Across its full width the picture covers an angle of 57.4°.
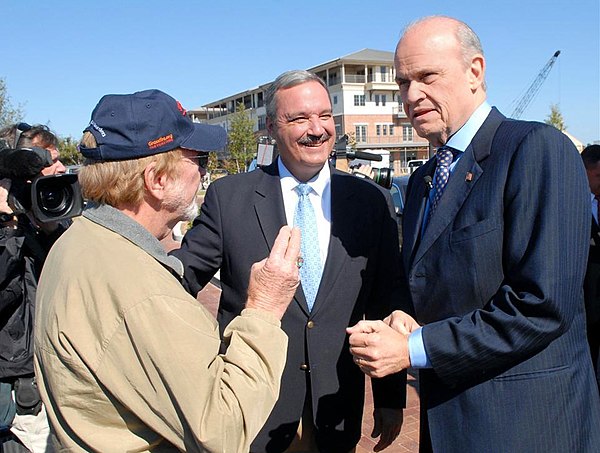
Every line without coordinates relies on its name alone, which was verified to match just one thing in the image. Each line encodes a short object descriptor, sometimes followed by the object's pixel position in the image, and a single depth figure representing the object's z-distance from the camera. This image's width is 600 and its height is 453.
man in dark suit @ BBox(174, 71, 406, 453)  2.46
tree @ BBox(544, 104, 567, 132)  49.47
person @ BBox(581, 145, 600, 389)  3.19
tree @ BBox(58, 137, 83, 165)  42.69
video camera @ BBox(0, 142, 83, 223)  3.05
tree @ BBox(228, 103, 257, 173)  33.33
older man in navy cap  1.38
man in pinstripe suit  1.62
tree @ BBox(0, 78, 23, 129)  27.08
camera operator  3.00
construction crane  83.44
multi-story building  64.31
